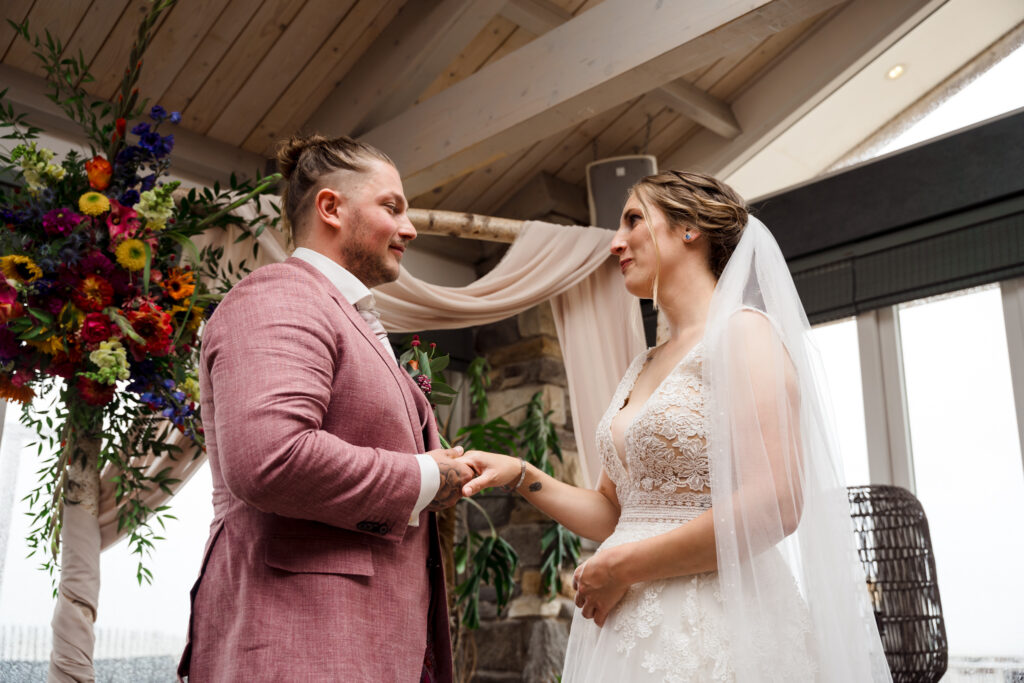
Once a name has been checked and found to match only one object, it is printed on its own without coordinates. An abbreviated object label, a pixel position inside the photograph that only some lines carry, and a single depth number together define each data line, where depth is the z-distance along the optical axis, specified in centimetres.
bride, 158
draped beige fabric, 380
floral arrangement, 233
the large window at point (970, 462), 373
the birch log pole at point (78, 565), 237
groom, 121
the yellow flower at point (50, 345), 232
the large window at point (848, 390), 427
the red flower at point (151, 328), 237
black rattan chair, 323
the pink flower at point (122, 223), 242
